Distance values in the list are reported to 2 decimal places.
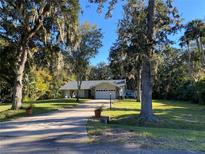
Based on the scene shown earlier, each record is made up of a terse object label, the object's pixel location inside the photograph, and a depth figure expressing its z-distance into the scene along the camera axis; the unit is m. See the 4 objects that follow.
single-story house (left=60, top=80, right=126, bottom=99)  28.08
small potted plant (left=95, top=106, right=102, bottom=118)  8.67
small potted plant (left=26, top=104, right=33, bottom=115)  9.63
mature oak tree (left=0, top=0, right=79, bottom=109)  9.91
